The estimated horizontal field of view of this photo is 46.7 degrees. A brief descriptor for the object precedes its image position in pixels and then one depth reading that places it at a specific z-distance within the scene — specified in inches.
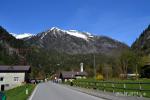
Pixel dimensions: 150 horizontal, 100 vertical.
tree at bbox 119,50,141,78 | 2125.5
